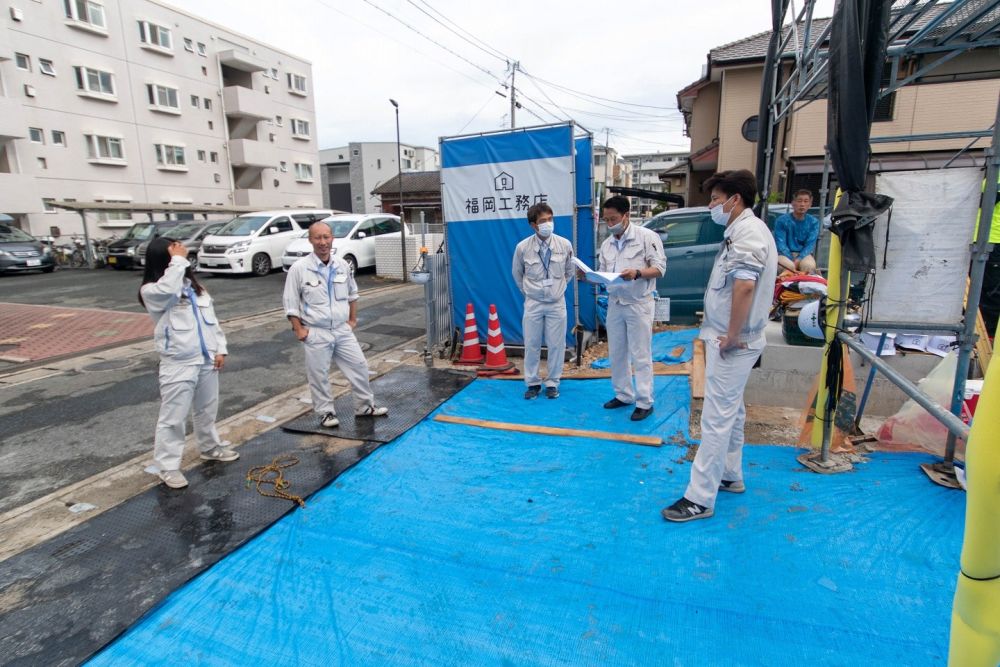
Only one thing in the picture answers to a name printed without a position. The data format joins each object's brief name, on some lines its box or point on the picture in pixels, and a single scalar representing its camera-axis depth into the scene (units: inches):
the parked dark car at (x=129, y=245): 616.5
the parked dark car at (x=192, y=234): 599.2
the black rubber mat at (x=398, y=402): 170.6
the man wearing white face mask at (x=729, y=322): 108.1
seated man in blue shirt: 239.1
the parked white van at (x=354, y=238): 530.0
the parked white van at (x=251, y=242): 532.7
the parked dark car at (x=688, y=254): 280.8
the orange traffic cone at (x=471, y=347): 244.5
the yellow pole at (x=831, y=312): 128.5
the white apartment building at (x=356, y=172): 1742.1
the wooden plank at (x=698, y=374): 185.4
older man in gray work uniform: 165.3
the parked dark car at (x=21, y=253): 597.9
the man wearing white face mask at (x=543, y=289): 191.8
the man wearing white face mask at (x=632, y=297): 172.4
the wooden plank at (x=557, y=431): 154.0
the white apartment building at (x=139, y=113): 750.5
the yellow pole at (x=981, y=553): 39.6
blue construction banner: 228.8
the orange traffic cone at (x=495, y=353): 229.8
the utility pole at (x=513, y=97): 918.4
